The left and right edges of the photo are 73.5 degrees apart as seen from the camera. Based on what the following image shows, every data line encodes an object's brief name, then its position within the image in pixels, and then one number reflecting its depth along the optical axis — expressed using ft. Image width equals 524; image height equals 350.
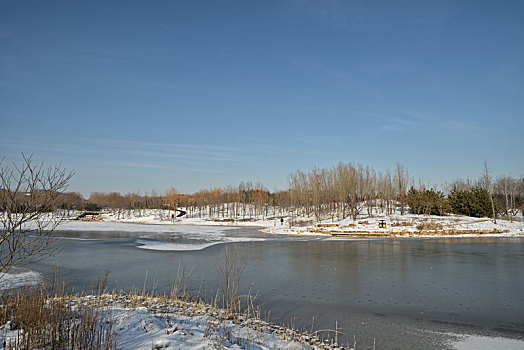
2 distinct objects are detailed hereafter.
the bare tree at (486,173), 121.15
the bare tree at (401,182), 156.87
